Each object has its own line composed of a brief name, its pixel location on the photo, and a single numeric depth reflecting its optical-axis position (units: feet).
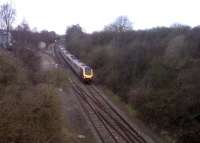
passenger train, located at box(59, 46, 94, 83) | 133.28
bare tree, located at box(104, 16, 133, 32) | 255.97
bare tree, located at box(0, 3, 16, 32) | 247.50
